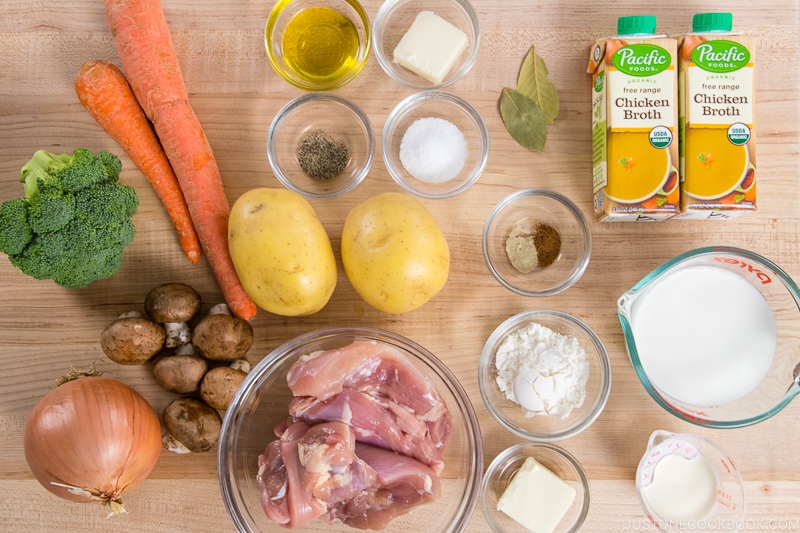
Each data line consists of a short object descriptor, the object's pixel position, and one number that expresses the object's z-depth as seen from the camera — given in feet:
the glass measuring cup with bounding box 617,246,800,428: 2.26
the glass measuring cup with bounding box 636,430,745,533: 2.35
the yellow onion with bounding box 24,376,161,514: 2.20
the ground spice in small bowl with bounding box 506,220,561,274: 2.40
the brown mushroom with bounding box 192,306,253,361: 2.29
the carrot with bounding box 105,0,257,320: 2.33
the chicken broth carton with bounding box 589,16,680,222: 2.27
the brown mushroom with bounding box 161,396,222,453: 2.28
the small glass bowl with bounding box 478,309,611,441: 2.37
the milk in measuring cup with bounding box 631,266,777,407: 2.28
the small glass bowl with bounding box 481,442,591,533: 2.36
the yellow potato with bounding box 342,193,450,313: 2.19
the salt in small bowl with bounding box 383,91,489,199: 2.40
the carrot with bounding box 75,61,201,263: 2.34
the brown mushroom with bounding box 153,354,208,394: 2.29
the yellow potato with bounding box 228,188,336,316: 2.18
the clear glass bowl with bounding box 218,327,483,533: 2.27
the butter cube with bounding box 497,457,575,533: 2.33
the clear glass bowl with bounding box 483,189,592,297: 2.39
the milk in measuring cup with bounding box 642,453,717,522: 2.36
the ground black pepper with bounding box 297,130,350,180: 2.40
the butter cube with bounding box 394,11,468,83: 2.36
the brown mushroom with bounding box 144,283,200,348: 2.30
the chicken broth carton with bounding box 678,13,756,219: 2.26
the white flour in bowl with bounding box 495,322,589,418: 2.32
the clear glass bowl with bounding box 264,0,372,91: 2.39
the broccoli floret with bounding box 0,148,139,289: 2.20
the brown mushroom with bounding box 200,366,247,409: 2.29
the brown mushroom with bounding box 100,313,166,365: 2.28
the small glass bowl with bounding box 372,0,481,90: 2.41
